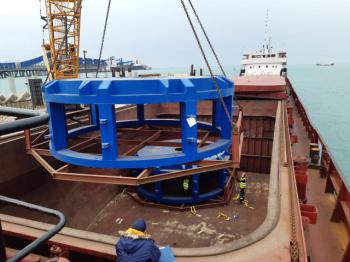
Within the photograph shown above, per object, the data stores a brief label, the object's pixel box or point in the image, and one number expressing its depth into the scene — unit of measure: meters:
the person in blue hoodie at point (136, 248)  2.91
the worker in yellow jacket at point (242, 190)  9.96
